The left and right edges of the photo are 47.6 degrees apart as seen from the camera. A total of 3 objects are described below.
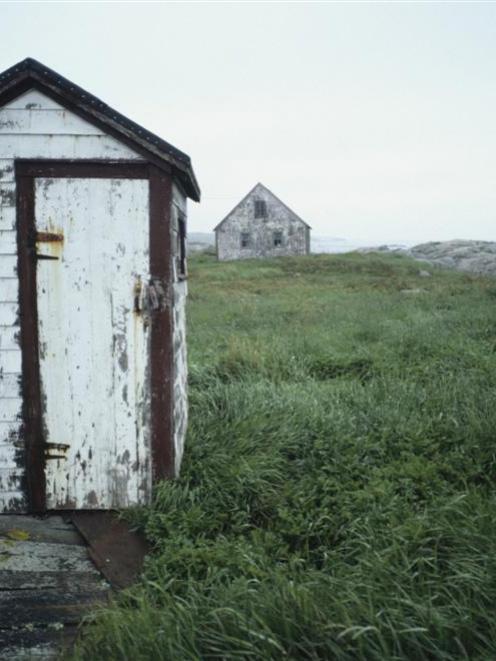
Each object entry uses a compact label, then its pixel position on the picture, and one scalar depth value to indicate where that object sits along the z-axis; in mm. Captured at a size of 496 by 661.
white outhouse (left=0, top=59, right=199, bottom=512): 4246
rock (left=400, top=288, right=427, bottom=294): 18373
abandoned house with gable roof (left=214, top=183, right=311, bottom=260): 40031
